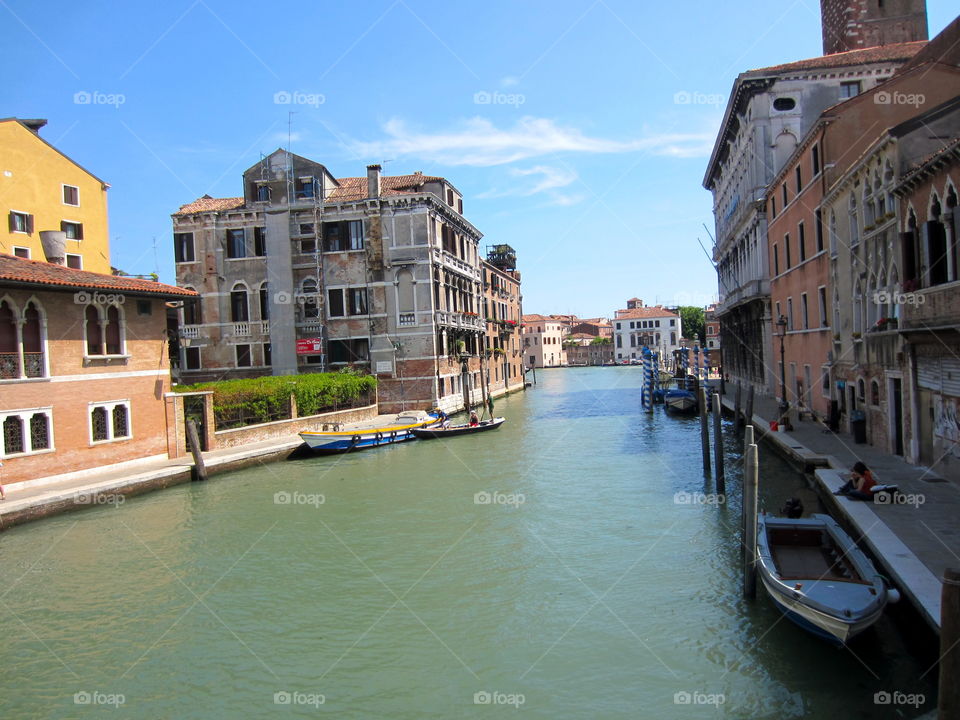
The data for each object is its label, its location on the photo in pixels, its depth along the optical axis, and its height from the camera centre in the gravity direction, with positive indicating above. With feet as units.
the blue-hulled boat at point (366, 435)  68.80 -7.86
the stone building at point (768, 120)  87.71 +27.72
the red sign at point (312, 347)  97.09 +1.85
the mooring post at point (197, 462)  55.26 -7.40
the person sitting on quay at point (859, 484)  33.71 -7.33
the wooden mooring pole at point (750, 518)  27.71 -7.11
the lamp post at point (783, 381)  60.63 -4.60
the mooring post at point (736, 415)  78.56 -8.58
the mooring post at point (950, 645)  14.97 -6.70
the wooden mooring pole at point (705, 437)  54.03 -7.48
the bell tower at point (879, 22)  104.32 +45.59
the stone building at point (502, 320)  150.51 +7.10
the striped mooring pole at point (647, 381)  105.46 -5.95
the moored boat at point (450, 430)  79.20 -8.81
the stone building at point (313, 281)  97.45 +11.00
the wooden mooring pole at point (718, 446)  47.19 -7.38
